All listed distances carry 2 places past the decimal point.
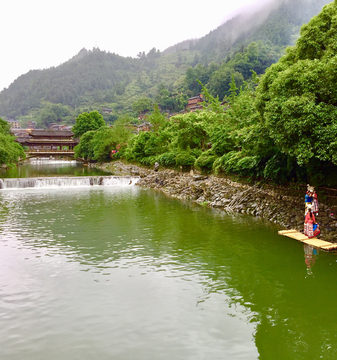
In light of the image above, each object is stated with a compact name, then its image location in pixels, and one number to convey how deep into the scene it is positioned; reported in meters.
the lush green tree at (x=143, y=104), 129.75
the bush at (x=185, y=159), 32.97
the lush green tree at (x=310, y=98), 12.13
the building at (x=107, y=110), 176.07
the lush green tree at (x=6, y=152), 39.91
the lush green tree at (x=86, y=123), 87.25
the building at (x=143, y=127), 70.24
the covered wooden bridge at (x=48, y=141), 85.40
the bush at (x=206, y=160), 28.83
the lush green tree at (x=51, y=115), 180.00
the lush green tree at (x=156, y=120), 52.03
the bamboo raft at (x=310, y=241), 12.66
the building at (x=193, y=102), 109.24
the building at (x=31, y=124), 176.50
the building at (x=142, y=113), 123.67
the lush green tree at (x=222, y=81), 103.31
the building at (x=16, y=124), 174.44
